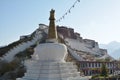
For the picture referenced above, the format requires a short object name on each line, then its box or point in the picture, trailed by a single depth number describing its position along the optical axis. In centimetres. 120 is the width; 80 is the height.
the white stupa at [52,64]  1600
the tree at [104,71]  3808
